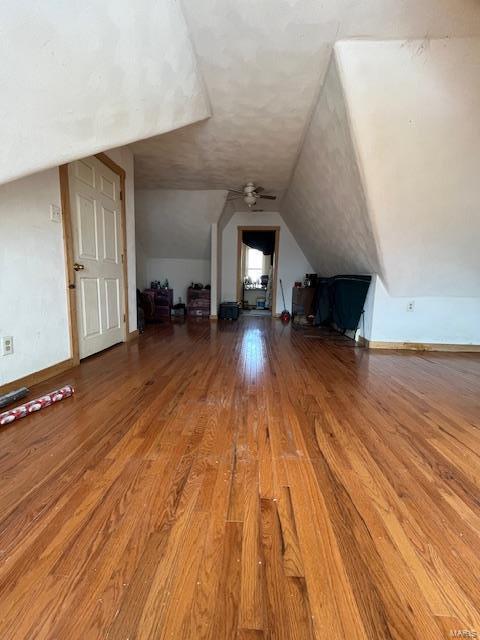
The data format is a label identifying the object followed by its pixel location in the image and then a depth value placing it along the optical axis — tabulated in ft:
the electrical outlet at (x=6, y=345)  5.93
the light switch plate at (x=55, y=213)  7.10
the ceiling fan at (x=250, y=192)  14.42
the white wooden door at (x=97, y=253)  8.26
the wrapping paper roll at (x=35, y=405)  5.02
